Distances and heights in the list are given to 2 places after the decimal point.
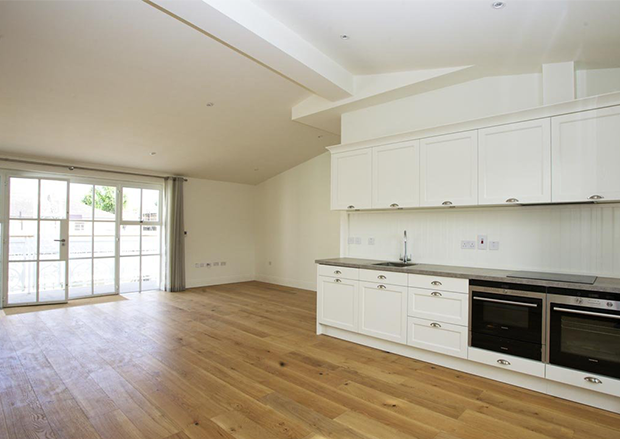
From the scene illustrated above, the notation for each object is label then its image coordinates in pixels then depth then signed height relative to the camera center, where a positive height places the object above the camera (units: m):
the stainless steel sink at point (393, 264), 3.67 -0.48
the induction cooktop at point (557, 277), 2.57 -0.45
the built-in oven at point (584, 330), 2.35 -0.80
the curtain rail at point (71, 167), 5.43 +0.97
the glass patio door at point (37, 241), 5.50 -0.34
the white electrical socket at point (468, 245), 3.46 -0.24
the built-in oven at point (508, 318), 2.66 -0.81
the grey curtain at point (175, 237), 6.93 -0.33
